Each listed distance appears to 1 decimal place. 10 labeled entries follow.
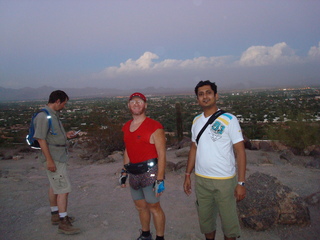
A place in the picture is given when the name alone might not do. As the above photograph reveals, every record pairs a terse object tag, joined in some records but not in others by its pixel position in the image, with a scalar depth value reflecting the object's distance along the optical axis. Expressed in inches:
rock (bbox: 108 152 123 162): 376.9
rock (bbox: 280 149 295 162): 312.7
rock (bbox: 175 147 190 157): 345.7
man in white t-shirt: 102.9
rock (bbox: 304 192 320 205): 175.8
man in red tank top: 116.0
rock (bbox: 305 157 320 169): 280.5
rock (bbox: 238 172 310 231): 146.9
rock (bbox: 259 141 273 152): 399.2
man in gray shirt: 134.6
